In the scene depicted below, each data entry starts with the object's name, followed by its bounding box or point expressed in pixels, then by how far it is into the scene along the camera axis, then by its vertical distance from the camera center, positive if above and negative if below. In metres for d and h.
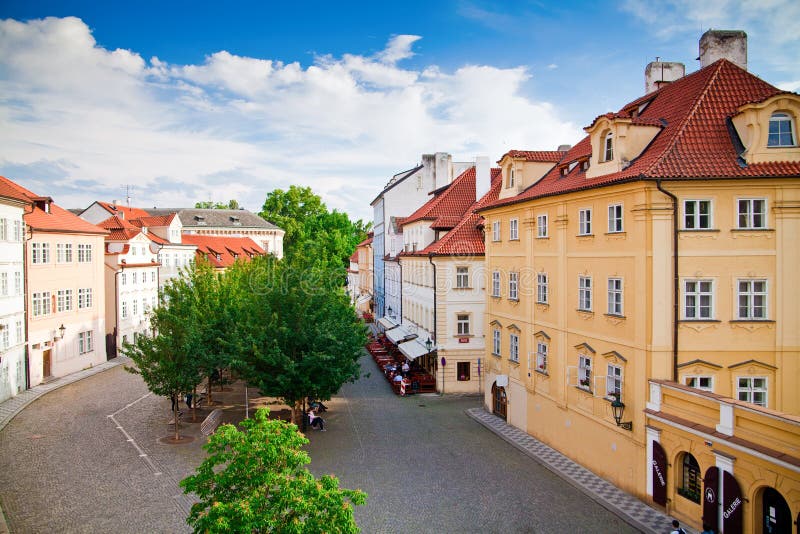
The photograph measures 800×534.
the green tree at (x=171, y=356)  24.23 -3.76
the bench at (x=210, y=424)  25.23 -6.91
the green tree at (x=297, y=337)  23.39 -2.95
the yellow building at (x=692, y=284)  15.77 -0.65
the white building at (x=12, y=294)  29.43 -1.36
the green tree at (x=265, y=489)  9.18 -3.72
